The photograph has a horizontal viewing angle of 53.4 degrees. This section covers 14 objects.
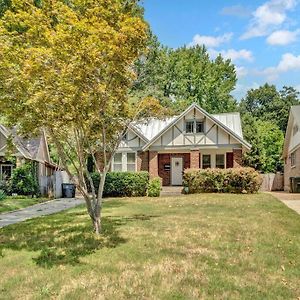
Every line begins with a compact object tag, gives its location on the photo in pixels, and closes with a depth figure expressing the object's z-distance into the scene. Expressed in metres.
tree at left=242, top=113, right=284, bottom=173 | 30.43
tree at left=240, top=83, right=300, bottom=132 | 42.39
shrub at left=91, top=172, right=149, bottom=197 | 18.79
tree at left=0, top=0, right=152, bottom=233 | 6.28
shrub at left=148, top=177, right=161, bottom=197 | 18.30
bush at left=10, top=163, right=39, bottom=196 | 18.69
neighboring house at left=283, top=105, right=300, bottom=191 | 21.68
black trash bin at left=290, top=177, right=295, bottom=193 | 20.91
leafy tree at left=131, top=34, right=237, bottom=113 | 35.99
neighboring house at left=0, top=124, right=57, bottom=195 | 19.48
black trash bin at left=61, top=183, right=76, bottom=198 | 21.23
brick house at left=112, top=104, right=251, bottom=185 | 21.63
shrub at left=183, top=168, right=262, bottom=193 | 17.66
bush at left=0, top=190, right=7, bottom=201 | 16.15
